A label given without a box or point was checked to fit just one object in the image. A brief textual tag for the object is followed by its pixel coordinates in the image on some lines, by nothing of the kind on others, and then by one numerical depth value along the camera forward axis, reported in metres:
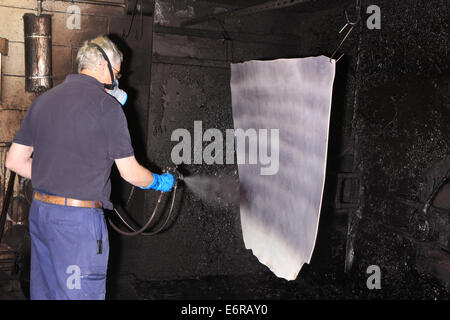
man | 3.10
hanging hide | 3.22
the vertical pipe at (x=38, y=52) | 5.00
